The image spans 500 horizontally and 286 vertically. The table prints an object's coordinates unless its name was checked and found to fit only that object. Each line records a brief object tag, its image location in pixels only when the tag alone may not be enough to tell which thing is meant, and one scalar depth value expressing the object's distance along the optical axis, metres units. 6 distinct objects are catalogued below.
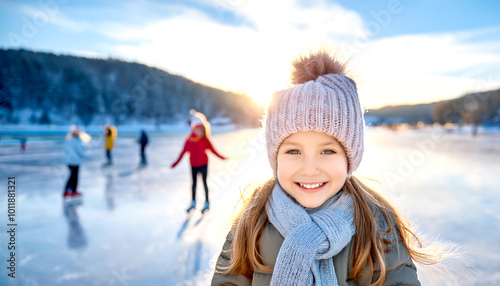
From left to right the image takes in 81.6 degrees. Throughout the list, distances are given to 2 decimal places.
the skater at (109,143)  8.43
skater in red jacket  4.15
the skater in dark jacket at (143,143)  8.45
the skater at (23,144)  12.16
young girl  1.01
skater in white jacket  4.99
